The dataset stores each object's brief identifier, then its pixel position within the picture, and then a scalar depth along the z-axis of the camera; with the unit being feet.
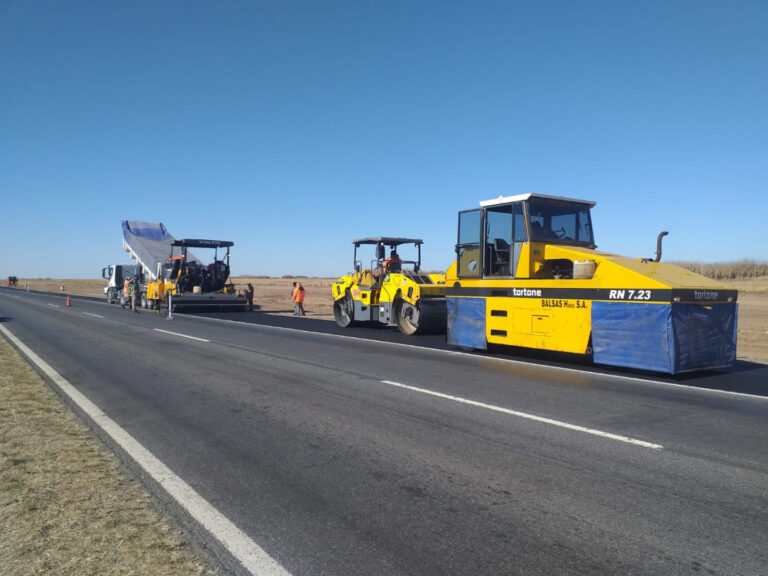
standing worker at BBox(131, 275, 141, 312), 90.84
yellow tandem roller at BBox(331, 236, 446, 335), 50.49
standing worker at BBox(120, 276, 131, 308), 95.45
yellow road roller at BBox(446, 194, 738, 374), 28.30
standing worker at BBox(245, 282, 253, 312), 93.30
